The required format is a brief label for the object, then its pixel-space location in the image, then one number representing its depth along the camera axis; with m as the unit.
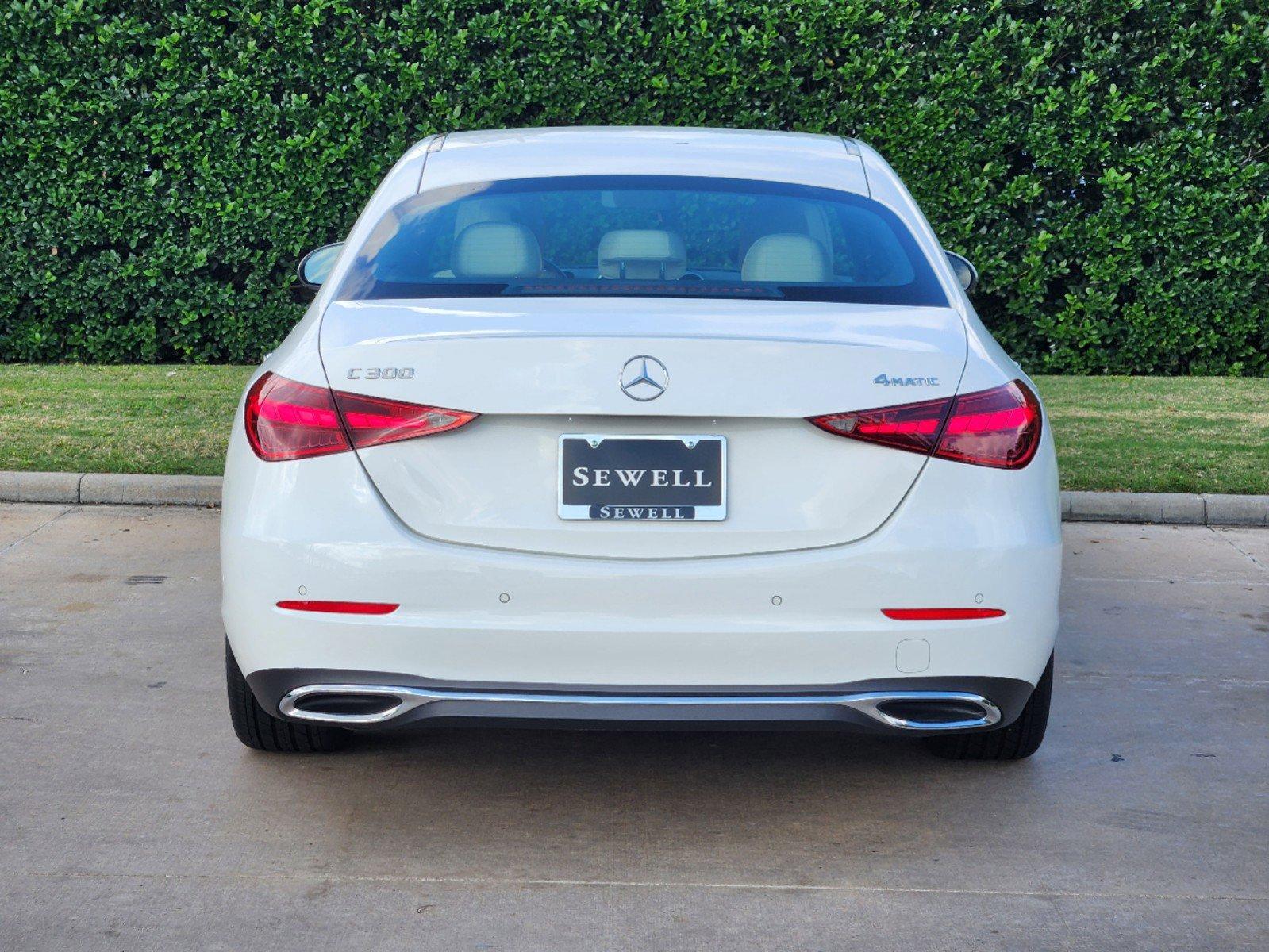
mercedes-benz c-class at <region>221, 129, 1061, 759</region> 3.35
